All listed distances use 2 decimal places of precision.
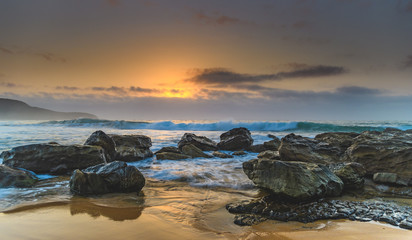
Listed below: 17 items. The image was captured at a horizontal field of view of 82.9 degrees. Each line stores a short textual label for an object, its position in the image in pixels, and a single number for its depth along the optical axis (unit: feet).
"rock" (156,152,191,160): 28.56
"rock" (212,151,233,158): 31.21
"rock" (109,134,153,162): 27.85
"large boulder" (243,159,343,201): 12.08
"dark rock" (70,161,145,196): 14.07
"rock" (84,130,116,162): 25.18
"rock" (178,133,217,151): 36.88
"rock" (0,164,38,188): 15.52
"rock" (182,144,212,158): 30.78
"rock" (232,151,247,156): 33.58
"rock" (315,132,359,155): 24.84
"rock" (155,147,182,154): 32.22
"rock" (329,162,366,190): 15.17
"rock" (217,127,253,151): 38.65
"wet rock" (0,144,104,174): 20.45
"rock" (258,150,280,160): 24.68
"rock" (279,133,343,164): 21.20
